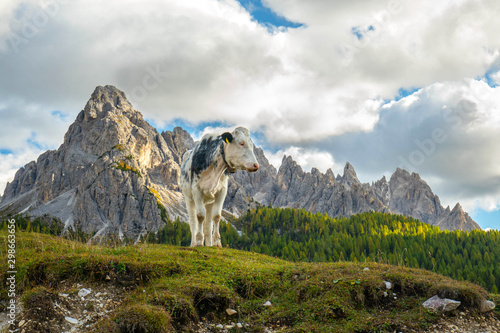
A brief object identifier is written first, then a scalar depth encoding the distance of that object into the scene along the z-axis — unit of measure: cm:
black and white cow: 1267
